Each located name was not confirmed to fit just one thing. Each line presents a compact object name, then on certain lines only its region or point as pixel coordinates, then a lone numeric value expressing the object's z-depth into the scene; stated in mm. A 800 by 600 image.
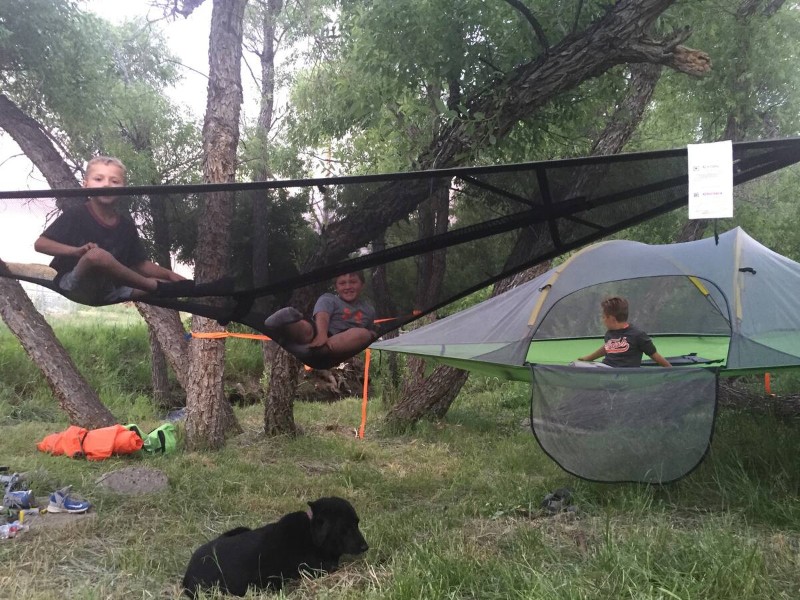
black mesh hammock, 2412
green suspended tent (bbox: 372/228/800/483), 2754
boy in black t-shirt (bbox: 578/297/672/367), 3740
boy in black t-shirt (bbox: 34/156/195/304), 2285
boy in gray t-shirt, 2559
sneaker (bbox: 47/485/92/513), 3125
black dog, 2178
